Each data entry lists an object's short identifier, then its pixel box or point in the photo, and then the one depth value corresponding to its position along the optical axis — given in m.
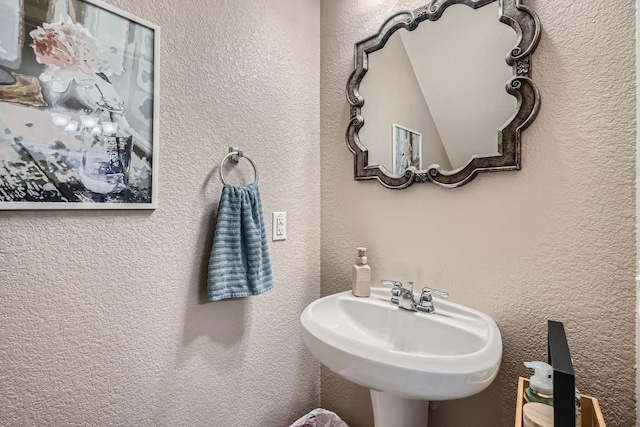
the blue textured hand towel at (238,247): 1.05
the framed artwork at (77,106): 0.73
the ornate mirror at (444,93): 0.96
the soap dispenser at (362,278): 1.24
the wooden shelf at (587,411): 0.66
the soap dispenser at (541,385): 0.69
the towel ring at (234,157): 1.12
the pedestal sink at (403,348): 0.69
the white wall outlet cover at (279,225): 1.31
